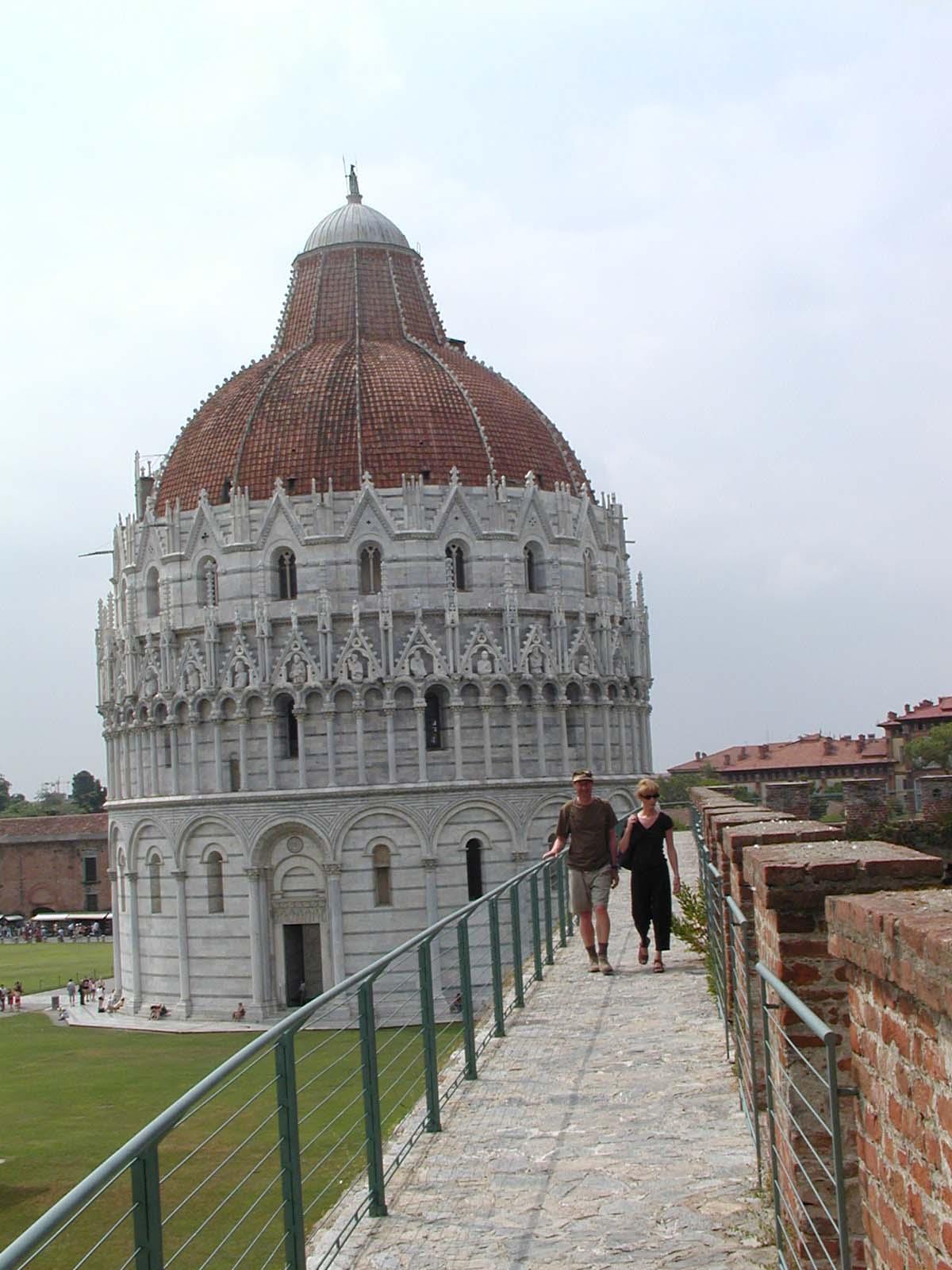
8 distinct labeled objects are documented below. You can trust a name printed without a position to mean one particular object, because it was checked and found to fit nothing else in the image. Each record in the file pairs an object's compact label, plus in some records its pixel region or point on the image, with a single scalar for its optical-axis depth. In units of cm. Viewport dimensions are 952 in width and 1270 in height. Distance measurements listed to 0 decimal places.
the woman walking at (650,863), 1430
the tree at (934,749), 8500
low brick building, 9325
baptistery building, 4547
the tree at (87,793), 13750
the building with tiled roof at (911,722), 9394
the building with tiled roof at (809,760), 9125
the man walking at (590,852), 1484
